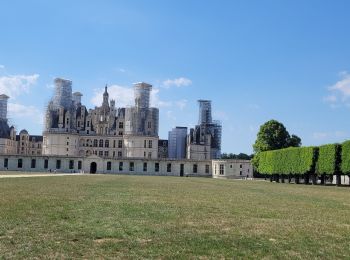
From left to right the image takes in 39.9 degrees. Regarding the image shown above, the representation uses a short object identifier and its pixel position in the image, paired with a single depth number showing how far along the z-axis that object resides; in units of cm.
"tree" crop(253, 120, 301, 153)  9219
